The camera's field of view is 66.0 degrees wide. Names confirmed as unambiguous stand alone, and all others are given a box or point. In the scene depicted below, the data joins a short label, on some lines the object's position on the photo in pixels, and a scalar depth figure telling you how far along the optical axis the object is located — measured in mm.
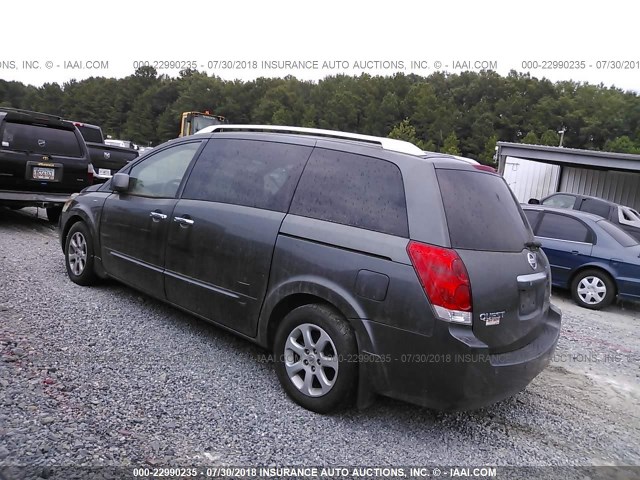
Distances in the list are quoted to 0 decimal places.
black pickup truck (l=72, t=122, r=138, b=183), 10676
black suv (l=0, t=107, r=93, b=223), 7691
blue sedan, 7176
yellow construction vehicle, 19625
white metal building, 18438
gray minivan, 2830
